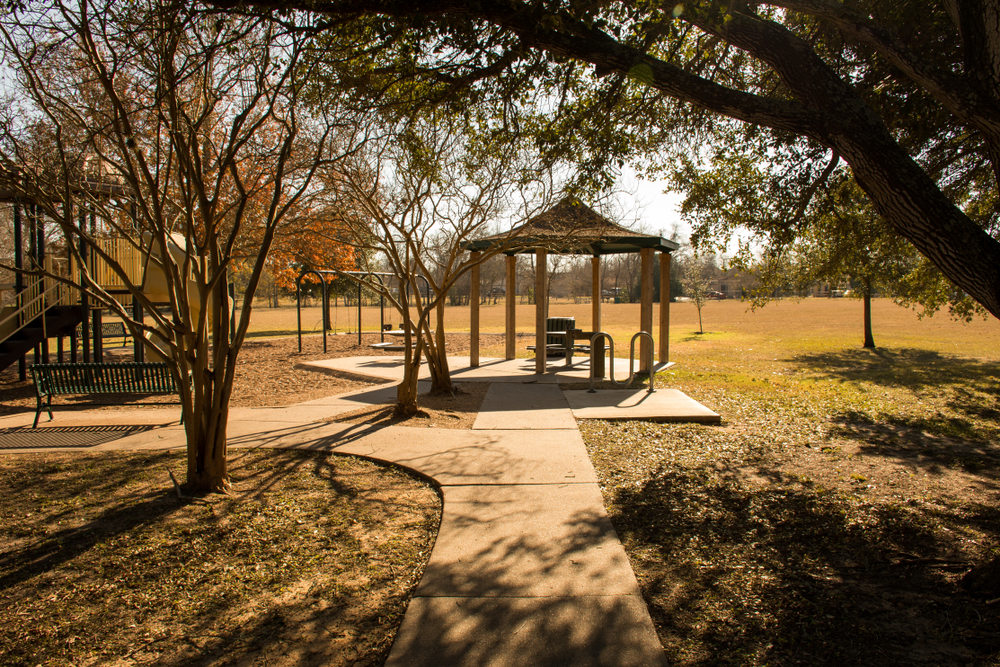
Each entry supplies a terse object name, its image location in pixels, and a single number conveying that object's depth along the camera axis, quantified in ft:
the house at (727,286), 384.51
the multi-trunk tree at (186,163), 15.28
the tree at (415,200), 27.20
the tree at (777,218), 26.86
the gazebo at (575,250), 31.58
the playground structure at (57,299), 38.93
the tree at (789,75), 13.34
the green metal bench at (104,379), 28.25
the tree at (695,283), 108.68
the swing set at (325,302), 69.15
